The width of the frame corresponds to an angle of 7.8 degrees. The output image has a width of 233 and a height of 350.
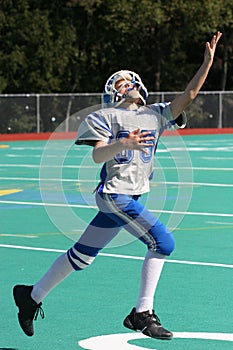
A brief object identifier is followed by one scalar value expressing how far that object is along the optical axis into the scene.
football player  11.68
